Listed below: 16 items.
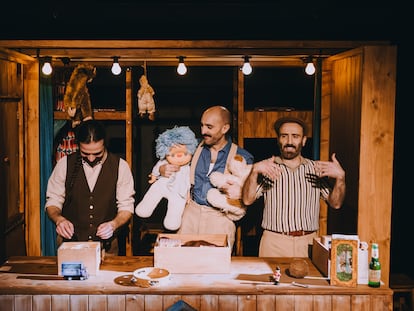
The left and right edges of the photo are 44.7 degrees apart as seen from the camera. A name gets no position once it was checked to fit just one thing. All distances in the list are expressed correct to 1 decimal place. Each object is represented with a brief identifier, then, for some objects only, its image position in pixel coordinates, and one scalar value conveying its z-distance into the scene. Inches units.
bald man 215.8
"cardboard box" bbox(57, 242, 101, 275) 154.2
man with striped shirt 194.2
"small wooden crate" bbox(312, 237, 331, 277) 154.7
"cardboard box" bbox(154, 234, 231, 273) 156.6
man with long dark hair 204.4
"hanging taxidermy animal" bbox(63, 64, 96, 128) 224.7
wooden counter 145.1
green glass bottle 145.8
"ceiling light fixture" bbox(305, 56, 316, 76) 202.7
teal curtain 220.4
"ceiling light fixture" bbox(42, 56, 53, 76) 196.1
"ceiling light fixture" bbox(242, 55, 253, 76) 198.4
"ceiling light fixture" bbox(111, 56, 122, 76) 203.3
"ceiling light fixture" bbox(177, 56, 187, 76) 202.5
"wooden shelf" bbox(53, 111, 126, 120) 238.5
